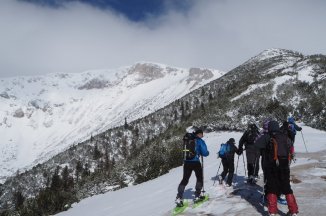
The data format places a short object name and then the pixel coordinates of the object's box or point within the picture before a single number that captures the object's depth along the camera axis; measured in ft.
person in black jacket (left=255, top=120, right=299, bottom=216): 34.55
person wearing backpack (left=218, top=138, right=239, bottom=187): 50.49
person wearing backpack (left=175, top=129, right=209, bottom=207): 43.60
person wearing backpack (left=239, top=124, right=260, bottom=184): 49.49
